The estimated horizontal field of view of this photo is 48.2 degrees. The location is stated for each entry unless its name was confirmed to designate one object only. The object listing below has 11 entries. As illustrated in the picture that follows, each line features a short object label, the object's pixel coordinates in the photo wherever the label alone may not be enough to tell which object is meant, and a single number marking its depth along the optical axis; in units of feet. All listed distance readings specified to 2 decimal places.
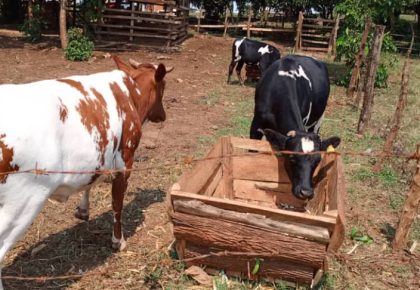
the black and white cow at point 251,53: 44.19
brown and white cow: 9.36
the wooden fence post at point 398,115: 20.26
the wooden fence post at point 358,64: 36.42
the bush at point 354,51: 42.63
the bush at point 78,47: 47.70
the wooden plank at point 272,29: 85.35
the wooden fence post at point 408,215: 13.68
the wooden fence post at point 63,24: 48.55
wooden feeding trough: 10.28
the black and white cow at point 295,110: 14.14
